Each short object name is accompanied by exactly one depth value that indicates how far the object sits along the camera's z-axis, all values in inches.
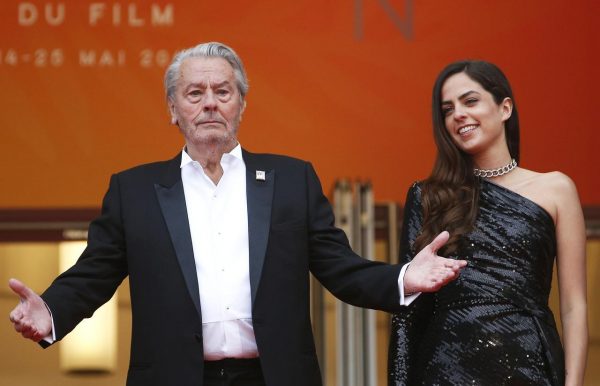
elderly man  251.0
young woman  270.8
